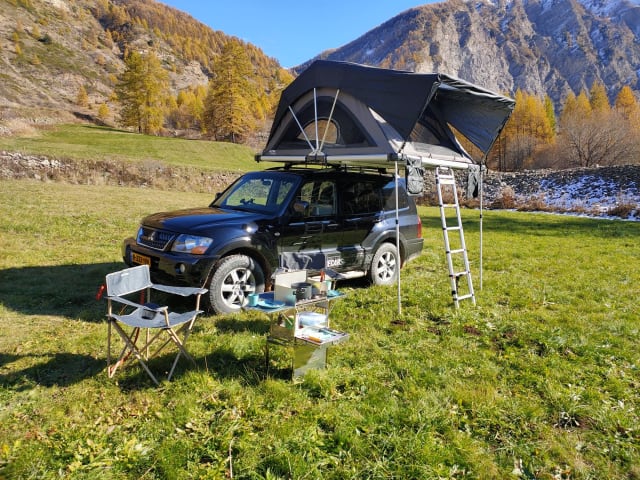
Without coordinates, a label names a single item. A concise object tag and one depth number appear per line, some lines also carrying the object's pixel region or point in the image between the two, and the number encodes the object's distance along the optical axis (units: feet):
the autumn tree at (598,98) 227.81
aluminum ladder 19.66
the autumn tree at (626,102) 212.02
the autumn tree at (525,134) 194.59
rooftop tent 17.80
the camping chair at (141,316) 11.62
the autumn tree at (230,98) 166.61
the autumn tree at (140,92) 178.60
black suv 16.74
